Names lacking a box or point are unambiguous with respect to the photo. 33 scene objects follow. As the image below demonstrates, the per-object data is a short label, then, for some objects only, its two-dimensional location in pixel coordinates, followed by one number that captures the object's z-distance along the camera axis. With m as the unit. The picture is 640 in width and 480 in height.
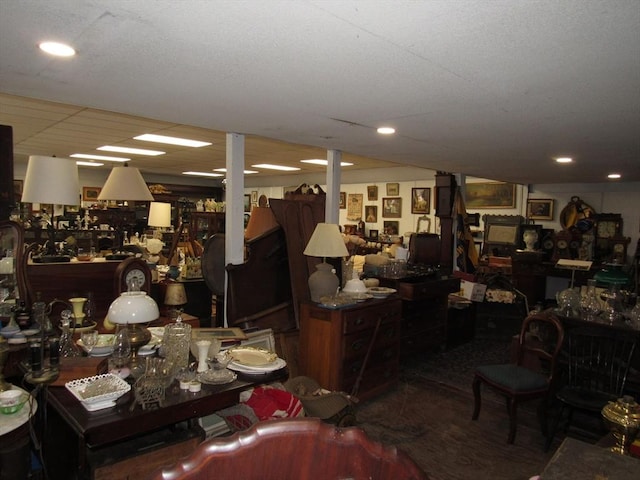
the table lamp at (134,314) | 2.09
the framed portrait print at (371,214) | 9.66
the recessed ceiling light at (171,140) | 5.34
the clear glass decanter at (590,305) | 3.63
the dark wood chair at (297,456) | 0.58
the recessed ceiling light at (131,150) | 6.48
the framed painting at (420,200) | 8.72
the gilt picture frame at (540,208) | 8.10
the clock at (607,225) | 7.29
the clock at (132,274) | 3.28
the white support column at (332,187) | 4.51
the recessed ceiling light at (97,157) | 7.50
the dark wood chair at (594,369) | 3.06
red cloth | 2.54
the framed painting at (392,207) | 9.19
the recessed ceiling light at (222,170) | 9.36
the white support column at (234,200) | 3.69
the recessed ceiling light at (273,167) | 8.48
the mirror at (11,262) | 2.89
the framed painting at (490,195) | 8.41
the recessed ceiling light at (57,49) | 1.75
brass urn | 1.50
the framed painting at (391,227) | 9.25
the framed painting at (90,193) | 10.15
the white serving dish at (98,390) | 1.78
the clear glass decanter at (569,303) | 3.72
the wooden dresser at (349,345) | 3.58
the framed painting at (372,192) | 9.59
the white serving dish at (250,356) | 2.30
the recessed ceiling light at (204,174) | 10.69
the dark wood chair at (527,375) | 3.21
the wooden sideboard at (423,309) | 4.74
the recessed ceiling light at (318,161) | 7.29
